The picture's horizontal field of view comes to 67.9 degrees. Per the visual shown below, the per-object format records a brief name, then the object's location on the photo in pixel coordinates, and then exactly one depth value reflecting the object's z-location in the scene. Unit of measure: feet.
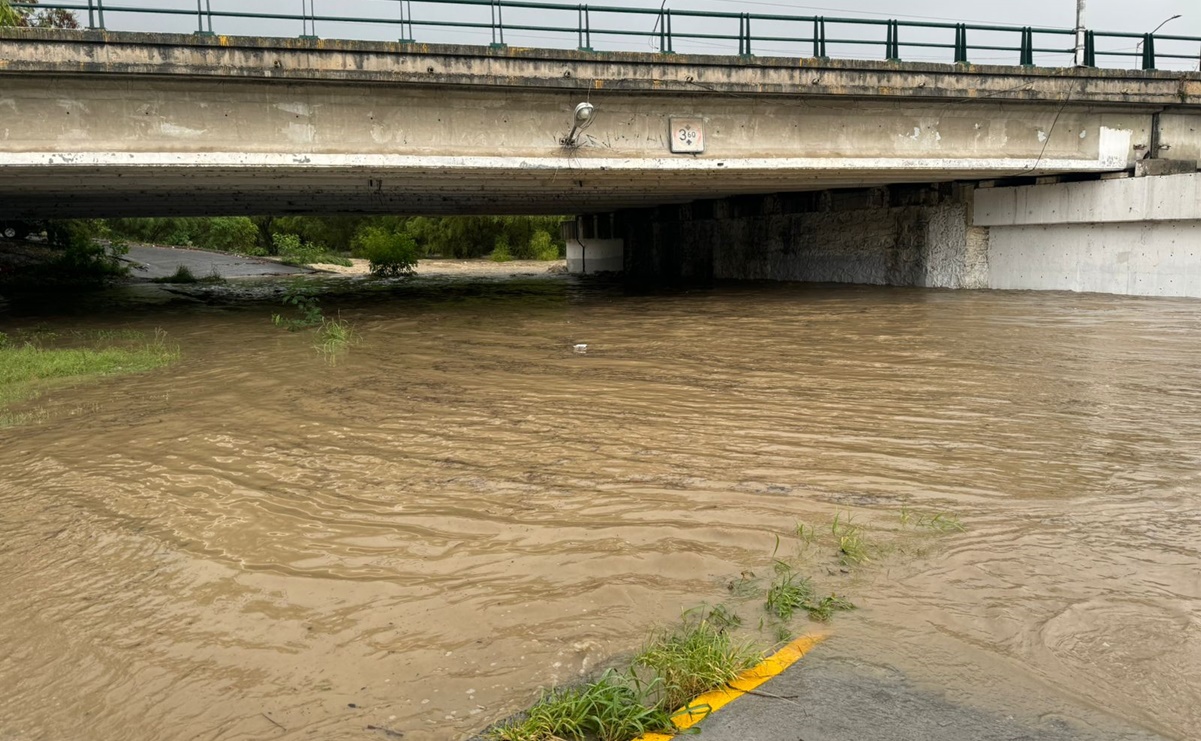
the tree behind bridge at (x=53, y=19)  99.07
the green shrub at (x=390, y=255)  103.60
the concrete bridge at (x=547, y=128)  43.47
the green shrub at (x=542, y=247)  160.97
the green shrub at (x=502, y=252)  156.46
